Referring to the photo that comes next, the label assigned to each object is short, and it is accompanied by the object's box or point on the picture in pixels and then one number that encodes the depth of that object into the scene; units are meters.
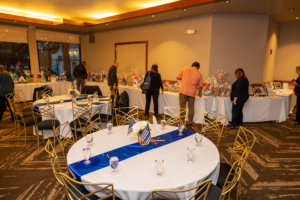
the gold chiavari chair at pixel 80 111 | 3.64
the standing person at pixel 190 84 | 4.61
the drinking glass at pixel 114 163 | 1.50
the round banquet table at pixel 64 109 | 3.75
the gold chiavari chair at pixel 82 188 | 1.37
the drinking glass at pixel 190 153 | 1.69
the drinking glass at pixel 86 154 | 1.68
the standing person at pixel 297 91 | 4.93
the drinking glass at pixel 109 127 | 2.36
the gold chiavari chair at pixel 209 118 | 4.58
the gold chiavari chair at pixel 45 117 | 3.53
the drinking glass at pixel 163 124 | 2.54
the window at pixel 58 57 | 8.82
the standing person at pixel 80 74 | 7.61
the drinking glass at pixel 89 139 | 1.97
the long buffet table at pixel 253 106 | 4.90
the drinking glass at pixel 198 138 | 2.01
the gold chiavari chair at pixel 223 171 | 1.90
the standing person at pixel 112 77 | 5.84
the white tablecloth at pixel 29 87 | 7.06
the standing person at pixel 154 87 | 5.24
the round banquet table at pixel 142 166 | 1.40
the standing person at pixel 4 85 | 4.73
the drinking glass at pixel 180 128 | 2.33
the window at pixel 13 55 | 7.82
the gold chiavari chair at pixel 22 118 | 3.67
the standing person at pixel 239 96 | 4.40
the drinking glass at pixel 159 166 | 1.48
